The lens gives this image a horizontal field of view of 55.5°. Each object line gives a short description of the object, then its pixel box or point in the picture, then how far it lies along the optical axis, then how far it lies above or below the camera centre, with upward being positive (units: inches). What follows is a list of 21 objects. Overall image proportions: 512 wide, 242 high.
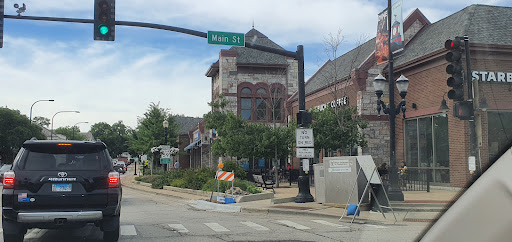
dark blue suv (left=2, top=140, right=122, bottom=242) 306.7 -22.2
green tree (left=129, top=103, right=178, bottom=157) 1967.3 +100.9
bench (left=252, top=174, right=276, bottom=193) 862.2 -49.0
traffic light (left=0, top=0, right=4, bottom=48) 508.7 +139.7
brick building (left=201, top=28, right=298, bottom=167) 1617.9 +238.8
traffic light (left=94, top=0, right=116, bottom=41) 527.5 +147.7
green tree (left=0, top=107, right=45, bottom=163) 2364.7 +116.1
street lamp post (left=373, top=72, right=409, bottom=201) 523.2 +18.5
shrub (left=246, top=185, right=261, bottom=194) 812.6 -61.1
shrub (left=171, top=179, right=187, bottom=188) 977.8 -60.4
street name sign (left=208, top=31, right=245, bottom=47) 566.9 +136.5
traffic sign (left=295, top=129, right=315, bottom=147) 621.3 +19.2
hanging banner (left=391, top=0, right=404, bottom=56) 503.5 +119.9
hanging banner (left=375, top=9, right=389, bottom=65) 565.0 +129.7
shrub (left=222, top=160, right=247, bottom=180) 1031.0 -33.1
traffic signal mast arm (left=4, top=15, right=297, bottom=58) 519.5 +143.8
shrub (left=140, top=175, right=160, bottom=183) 1323.1 -69.4
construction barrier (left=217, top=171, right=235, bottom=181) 688.4 -31.9
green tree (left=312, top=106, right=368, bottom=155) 911.7 +45.0
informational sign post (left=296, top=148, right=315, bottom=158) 617.6 +1.3
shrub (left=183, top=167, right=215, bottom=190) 945.5 -47.6
